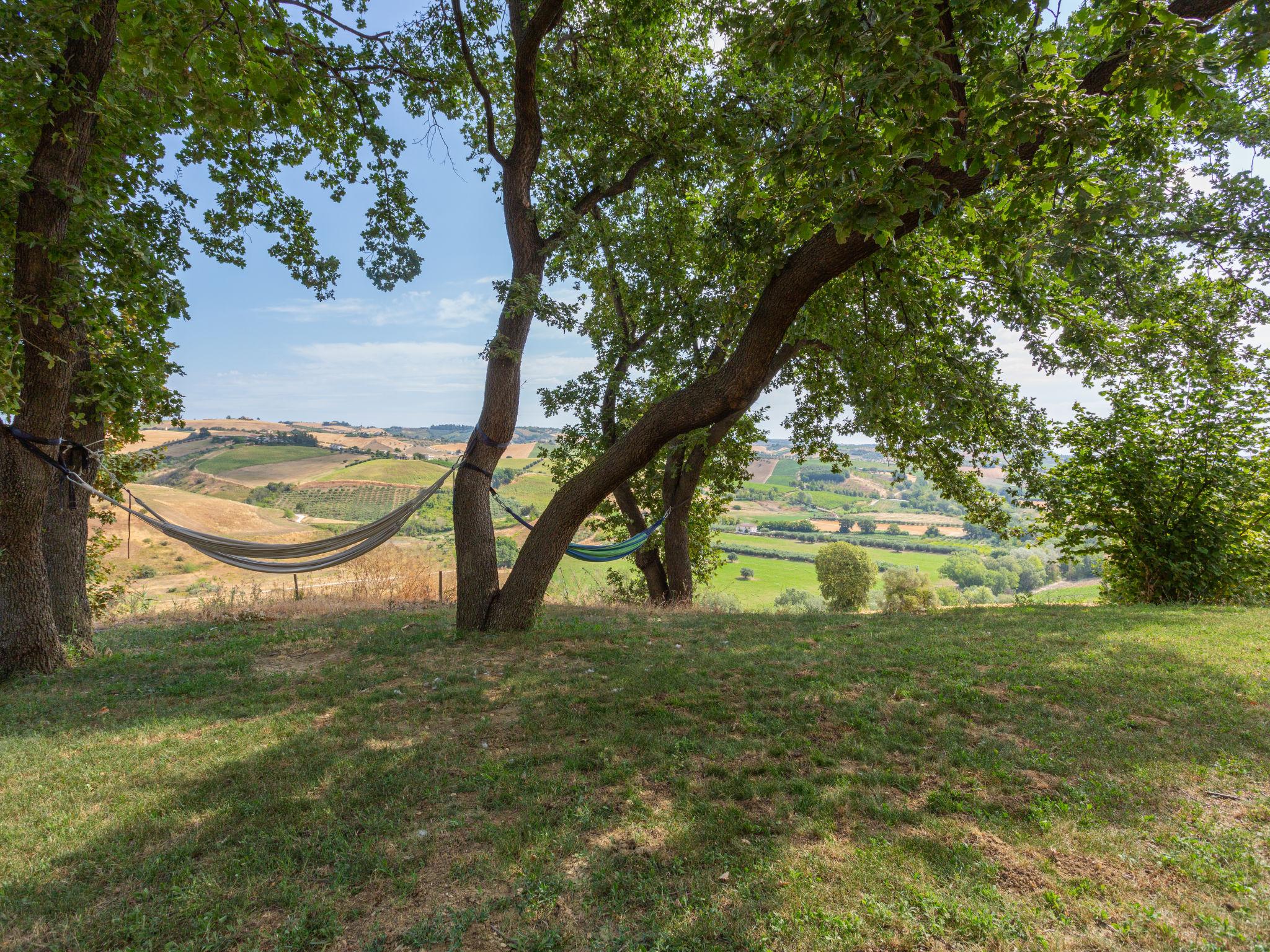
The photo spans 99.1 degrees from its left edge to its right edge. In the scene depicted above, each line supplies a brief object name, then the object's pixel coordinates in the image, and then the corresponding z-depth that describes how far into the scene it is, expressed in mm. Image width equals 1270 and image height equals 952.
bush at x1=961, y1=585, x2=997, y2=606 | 30312
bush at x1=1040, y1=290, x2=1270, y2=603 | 7102
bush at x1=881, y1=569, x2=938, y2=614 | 17078
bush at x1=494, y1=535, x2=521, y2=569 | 13651
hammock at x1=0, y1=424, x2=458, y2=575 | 5102
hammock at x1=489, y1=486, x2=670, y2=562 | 5969
